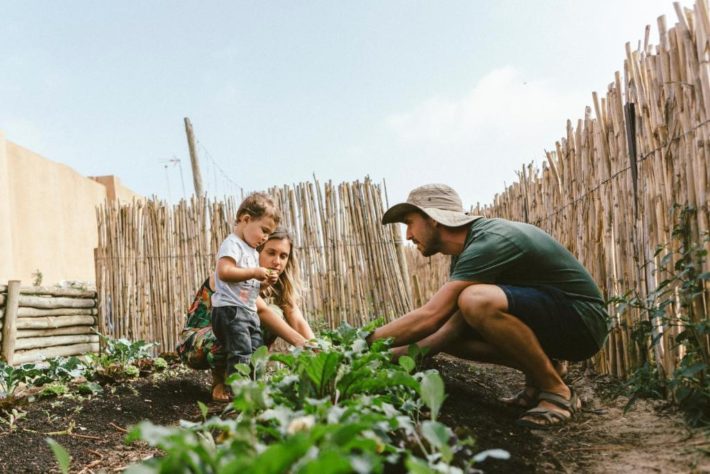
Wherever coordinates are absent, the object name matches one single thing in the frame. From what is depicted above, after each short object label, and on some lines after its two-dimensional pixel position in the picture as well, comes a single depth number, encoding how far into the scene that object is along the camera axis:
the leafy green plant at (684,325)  1.96
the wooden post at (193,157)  10.23
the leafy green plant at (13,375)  3.35
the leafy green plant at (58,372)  3.70
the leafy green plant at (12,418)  2.76
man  2.43
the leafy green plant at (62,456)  0.98
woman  3.45
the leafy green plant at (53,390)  3.36
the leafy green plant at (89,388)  3.38
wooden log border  4.95
